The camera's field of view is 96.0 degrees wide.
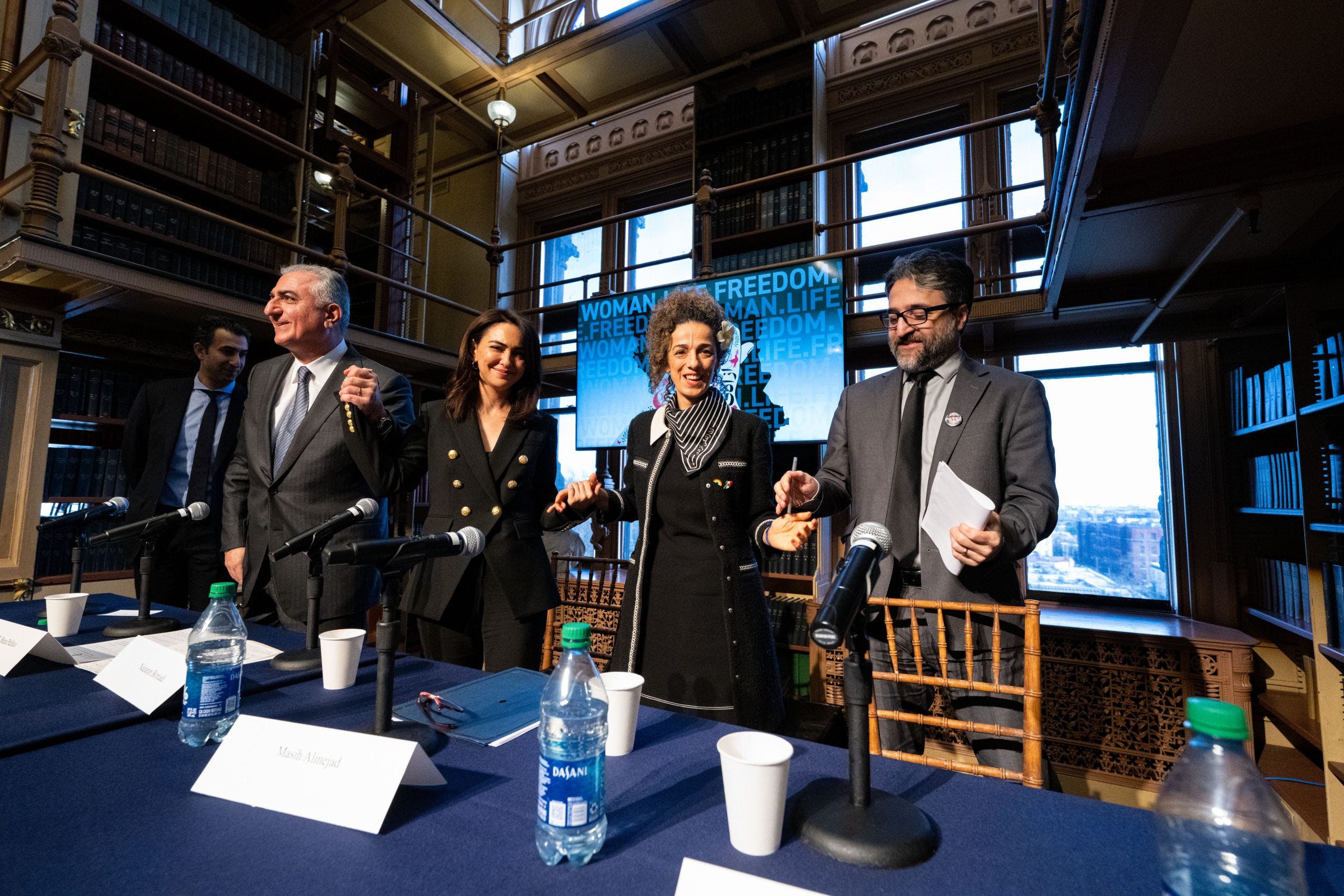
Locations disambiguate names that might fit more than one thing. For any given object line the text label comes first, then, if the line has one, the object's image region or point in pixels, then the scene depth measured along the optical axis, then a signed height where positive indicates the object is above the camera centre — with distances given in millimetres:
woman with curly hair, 1389 -109
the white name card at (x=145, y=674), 884 -294
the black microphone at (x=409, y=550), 715 -78
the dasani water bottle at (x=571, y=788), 534 -264
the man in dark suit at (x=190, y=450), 2221 +134
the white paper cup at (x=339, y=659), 1014 -290
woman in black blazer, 1438 +20
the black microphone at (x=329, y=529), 985 -70
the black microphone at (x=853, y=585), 526 -87
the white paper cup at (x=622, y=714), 772 -285
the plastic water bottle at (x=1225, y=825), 422 -237
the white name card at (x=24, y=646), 1045 -290
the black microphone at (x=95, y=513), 1466 -75
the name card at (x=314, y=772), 601 -300
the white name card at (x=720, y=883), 455 -301
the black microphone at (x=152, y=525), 1272 -88
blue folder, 845 -337
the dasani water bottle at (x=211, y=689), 795 -273
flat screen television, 3293 +808
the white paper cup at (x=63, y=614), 1313 -287
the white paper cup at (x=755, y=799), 551 -280
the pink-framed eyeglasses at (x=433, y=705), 893 -325
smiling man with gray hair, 1548 +59
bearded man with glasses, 1245 +75
